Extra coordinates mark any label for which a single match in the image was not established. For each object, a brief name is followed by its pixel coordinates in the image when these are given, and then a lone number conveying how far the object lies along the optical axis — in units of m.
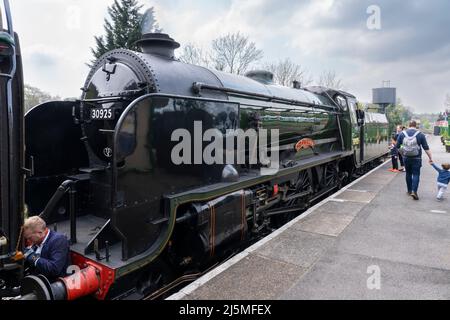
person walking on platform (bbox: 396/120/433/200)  7.33
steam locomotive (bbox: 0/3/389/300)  2.71
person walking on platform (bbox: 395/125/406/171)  13.52
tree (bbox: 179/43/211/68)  33.29
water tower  60.94
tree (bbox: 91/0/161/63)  25.25
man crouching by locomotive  2.96
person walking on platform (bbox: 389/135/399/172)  13.10
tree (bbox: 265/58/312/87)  41.19
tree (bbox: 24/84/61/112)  38.29
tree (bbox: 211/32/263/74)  34.69
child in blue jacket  7.39
